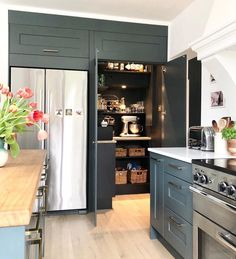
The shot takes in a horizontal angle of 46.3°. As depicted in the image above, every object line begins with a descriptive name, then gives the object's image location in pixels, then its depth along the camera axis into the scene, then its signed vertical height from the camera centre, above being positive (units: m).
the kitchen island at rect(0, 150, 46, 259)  0.83 -0.25
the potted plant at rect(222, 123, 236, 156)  2.24 -0.07
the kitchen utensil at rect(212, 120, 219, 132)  2.50 +0.03
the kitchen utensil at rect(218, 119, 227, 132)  2.44 +0.04
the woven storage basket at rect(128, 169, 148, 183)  4.76 -0.82
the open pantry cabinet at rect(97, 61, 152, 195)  4.77 +0.26
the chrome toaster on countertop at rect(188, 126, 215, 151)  2.61 -0.09
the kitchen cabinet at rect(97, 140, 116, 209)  3.85 -0.63
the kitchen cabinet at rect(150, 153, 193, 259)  2.13 -0.64
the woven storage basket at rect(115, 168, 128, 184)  4.71 -0.81
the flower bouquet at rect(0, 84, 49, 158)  1.60 +0.07
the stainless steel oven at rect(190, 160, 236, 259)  1.60 -0.54
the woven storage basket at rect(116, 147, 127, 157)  4.78 -0.41
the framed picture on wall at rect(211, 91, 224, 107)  2.75 +0.31
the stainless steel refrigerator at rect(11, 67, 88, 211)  3.54 -0.02
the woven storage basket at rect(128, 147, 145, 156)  4.84 -0.40
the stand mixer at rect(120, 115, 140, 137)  5.07 +0.12
